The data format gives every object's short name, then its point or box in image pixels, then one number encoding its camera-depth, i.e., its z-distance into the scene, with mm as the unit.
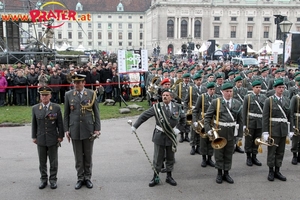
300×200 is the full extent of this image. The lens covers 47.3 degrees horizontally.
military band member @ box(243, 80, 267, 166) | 8102
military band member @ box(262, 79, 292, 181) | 7016
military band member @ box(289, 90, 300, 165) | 7773
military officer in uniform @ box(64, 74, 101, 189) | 6508
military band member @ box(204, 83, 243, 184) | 6875
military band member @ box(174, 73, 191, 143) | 10219
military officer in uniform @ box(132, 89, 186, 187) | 6645
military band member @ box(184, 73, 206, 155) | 9665
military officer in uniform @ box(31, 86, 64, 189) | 6504
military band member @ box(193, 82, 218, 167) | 7913
